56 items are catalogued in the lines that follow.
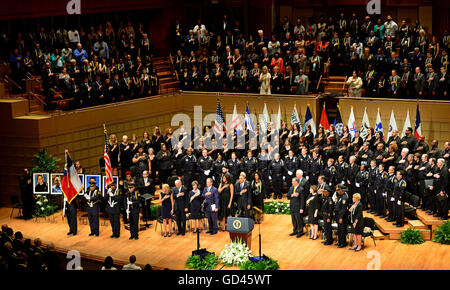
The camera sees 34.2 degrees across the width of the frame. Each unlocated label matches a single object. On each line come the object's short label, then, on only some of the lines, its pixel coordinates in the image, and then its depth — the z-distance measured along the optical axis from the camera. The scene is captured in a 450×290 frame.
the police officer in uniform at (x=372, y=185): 20.11
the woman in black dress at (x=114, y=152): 23.48
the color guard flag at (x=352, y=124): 24.64
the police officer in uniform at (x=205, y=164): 21.78
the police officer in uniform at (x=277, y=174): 22.09
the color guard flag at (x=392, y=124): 24.21
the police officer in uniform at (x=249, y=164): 21.64
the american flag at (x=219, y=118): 25.25
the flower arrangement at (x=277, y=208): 21.42
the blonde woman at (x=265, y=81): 26.20
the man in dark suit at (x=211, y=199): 19.31
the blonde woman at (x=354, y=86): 25.23
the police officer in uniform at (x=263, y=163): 22.28
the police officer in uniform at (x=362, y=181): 20.39
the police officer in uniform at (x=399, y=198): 19.00
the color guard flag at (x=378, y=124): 24.20
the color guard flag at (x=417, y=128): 23.50
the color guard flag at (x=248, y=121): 26.03
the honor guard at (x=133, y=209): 19.09
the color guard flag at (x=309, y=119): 25.39
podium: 17.73
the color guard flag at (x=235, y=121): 26.05
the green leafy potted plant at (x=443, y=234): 18.22
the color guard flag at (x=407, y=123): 23.76
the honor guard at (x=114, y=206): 19.34
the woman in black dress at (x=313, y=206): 18.66
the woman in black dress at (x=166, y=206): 19.09
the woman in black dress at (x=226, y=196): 19.73
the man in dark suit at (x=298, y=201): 19.08
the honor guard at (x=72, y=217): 19.95
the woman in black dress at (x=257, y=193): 20.03
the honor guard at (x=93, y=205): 19.61
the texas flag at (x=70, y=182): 20.27
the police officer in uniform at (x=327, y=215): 18.23
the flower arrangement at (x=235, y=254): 17.16
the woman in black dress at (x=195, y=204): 19.33
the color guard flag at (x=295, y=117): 25.61
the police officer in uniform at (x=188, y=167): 22.33
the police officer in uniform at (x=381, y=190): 19.72
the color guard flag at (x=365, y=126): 23.84
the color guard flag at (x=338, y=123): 24.86
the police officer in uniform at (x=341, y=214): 18.06
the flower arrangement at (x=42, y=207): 21.64
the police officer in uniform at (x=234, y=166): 21.64
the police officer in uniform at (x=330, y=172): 20.98
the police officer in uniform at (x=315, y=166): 21.53
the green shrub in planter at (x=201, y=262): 17.09
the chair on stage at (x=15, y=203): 21.70
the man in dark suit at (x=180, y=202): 19.16
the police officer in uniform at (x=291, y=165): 21.81
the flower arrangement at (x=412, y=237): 18.39
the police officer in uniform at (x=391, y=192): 19.31
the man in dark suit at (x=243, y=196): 19.45
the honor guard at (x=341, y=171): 20.83
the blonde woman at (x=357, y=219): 17.80
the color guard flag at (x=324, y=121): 24.70
